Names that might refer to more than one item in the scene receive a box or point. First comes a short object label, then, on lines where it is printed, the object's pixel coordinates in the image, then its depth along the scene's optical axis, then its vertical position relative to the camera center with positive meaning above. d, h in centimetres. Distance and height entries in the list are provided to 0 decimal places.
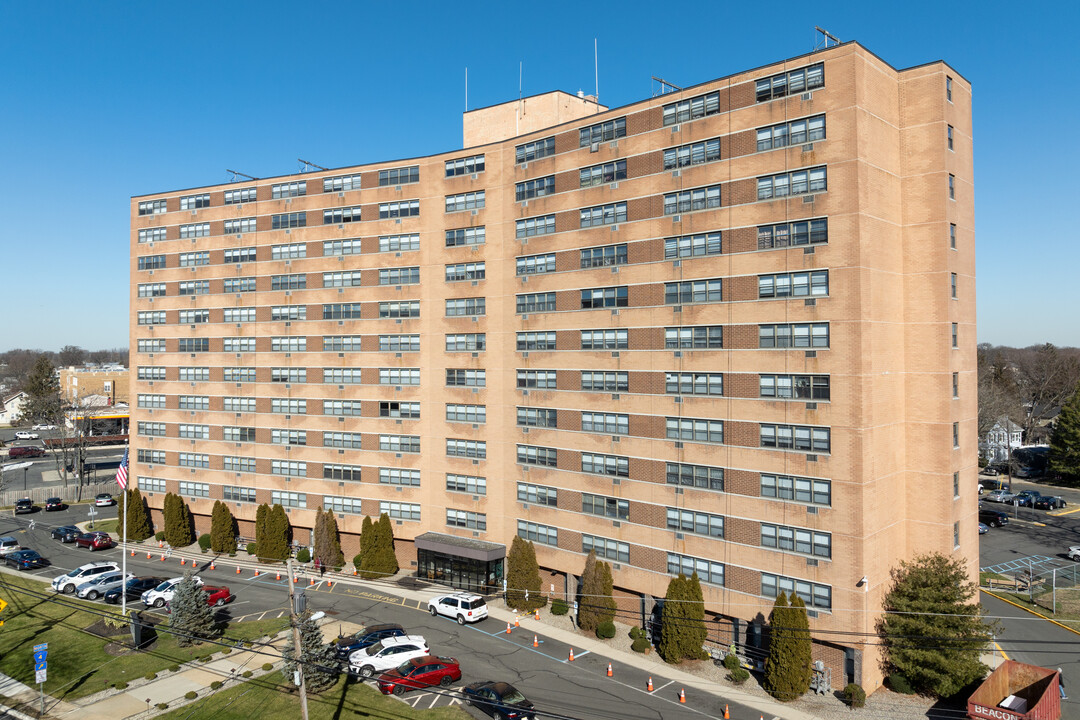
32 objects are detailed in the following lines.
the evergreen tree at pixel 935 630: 3272 -1353
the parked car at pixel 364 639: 3703 -1554
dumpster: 2827 -1509
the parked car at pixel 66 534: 6488 -1609
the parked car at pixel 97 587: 4900 -1608
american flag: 4873 -785
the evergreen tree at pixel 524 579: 4553 -1472
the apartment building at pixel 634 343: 3503 +168
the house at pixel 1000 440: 10800 -1316
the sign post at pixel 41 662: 2970 -1321
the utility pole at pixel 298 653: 2381 -1037
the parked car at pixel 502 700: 2980 -1532
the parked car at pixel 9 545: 5919 -1579
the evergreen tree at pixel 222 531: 5984 -1463
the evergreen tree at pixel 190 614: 3900 -1449
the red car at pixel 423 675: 3353 -1574
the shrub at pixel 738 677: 3494 -1648
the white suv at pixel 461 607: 4312 -1584
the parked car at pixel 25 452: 11738 -1445
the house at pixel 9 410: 16375 -939
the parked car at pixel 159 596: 4644 -1590
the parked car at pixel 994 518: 6975 -1637
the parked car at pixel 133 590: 4850 -1622
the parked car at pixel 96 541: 6172 -1603
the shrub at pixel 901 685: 3366 -1639
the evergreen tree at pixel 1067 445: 8856 -1116
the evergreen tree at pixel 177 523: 6212 -1445
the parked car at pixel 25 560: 5541 -1592
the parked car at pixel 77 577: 4981 -1563
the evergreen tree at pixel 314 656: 3288 -1454
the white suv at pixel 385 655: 3541 -1562
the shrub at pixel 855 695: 3212 -1615
